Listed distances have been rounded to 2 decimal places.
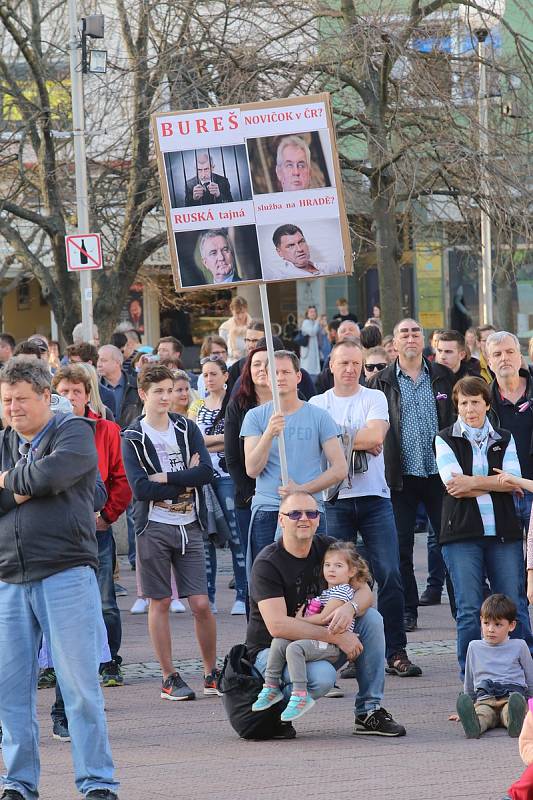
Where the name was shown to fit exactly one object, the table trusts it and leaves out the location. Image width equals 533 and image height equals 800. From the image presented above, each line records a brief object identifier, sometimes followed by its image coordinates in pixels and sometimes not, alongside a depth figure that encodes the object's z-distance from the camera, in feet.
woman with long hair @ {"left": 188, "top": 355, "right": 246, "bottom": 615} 73.63
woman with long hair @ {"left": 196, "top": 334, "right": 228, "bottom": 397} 91.59
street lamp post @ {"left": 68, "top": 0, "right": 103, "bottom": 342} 136.92
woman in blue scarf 52.24
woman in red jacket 54.18
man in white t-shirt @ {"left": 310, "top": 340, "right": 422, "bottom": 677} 57.00
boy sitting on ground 48.71
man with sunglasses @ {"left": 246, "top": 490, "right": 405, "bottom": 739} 47.10
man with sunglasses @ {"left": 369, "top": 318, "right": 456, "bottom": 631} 64.57
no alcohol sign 126.27
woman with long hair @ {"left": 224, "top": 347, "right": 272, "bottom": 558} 59.91
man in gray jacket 37.86
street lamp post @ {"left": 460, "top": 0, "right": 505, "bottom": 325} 109.29
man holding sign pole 54.70
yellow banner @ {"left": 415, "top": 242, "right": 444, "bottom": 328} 248.66
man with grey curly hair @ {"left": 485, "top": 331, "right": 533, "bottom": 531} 60.58
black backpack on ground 47.15
